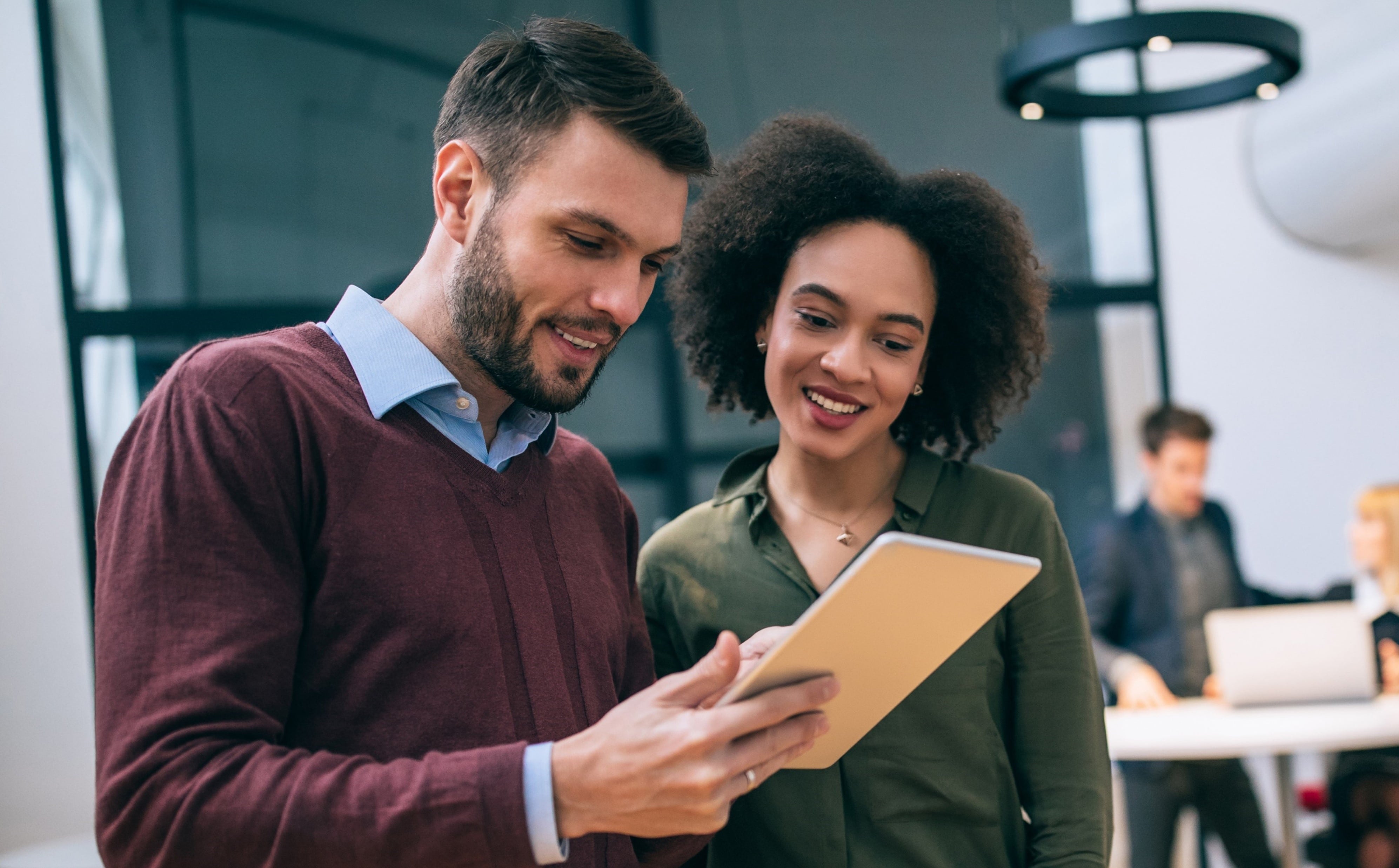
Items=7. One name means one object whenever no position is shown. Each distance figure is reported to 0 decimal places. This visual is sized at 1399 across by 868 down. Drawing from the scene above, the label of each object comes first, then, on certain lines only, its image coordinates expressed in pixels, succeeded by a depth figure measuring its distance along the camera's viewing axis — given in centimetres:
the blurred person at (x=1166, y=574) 371
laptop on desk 310
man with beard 83
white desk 276
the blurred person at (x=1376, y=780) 333
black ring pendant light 287
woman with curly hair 143
